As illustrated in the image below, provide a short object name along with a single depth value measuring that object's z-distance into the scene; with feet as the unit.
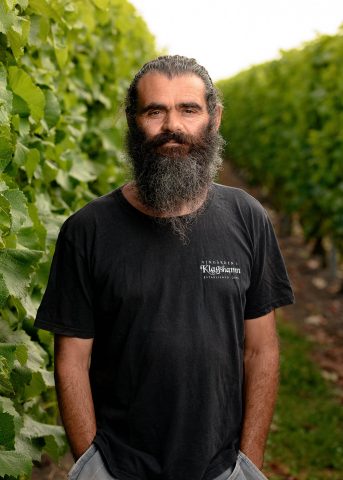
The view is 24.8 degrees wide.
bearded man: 7.54
